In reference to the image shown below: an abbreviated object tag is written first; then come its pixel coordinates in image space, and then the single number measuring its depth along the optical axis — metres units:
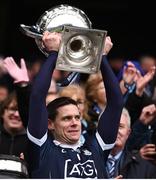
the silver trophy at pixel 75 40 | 7.29
